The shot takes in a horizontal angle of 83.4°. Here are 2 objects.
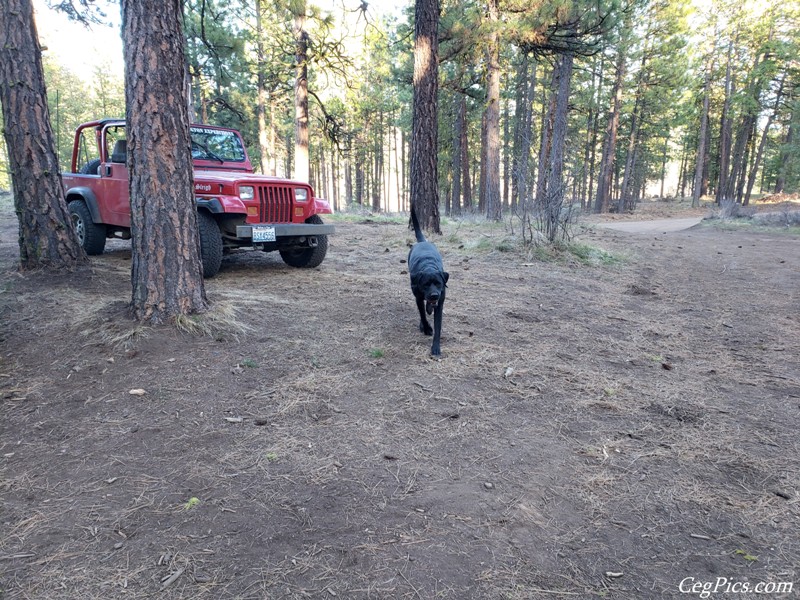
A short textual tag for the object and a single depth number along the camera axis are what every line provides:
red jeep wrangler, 5.66
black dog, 3.88
